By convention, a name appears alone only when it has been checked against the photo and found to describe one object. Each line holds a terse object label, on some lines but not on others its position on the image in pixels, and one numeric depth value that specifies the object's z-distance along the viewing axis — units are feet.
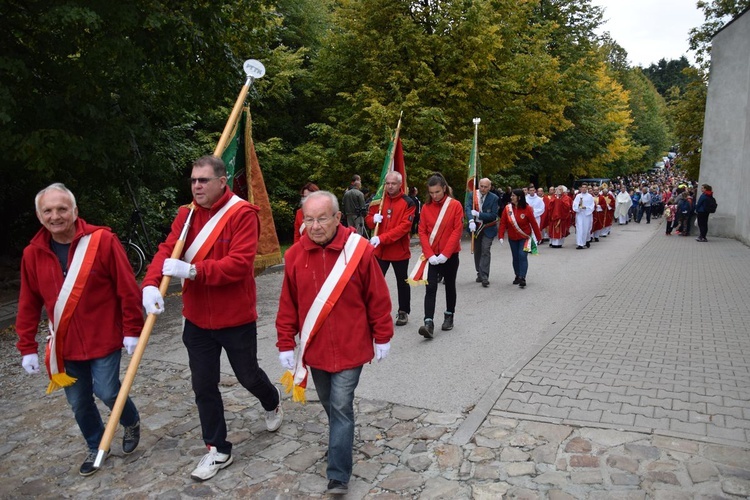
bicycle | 38.40
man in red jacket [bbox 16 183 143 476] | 12.62
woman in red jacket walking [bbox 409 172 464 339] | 23.49
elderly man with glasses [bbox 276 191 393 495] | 11.98
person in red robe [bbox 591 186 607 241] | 66.44
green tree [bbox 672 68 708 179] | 94.89
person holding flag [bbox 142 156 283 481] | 12.68
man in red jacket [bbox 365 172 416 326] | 24.80
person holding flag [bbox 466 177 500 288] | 35.76
